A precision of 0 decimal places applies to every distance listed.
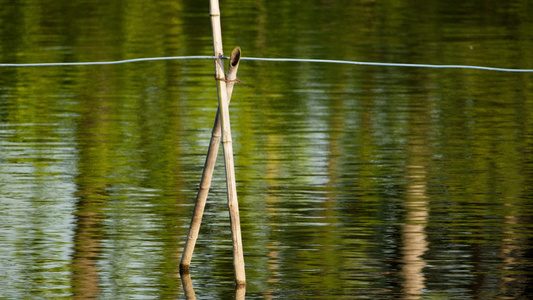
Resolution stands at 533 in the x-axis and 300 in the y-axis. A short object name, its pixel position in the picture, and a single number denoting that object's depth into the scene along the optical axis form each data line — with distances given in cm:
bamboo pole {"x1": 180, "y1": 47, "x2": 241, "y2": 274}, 1791
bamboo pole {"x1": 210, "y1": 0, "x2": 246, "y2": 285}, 1767
